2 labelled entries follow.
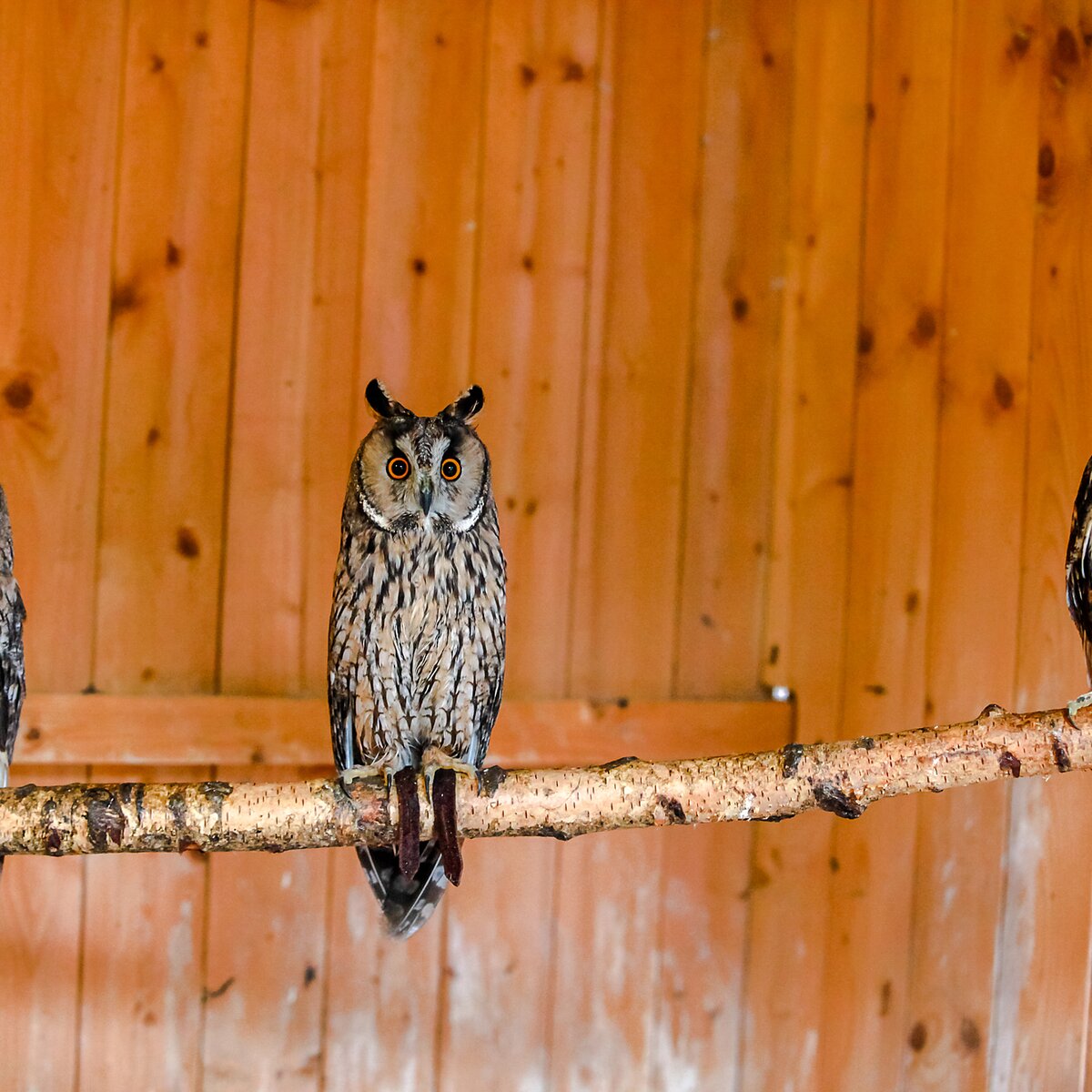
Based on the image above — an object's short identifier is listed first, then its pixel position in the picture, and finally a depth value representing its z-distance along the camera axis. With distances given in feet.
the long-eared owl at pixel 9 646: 11.71
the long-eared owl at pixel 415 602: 11.76
